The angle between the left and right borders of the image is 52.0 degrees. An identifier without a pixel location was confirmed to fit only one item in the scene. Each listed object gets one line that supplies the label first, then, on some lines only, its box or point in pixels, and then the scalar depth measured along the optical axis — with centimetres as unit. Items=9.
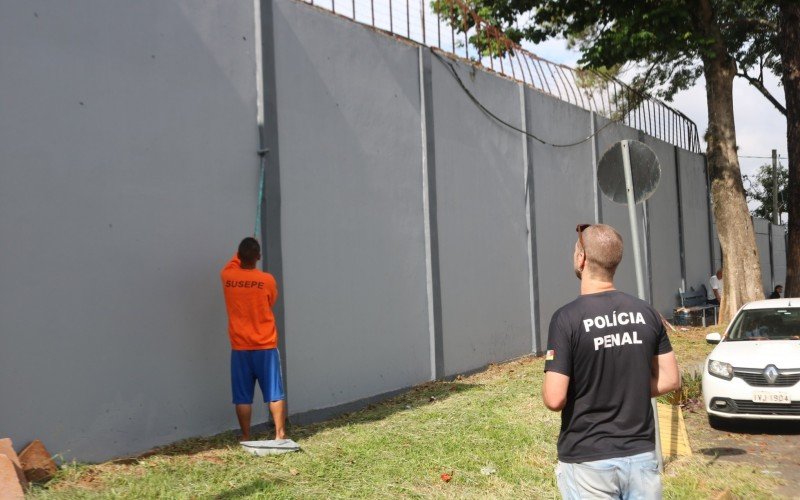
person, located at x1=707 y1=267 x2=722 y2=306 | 2081
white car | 776
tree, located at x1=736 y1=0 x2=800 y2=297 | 1614
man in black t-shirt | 307
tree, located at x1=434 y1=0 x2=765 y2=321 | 1478
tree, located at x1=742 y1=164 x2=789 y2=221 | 4716
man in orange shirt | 682
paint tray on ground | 642
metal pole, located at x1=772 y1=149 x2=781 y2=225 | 3632
